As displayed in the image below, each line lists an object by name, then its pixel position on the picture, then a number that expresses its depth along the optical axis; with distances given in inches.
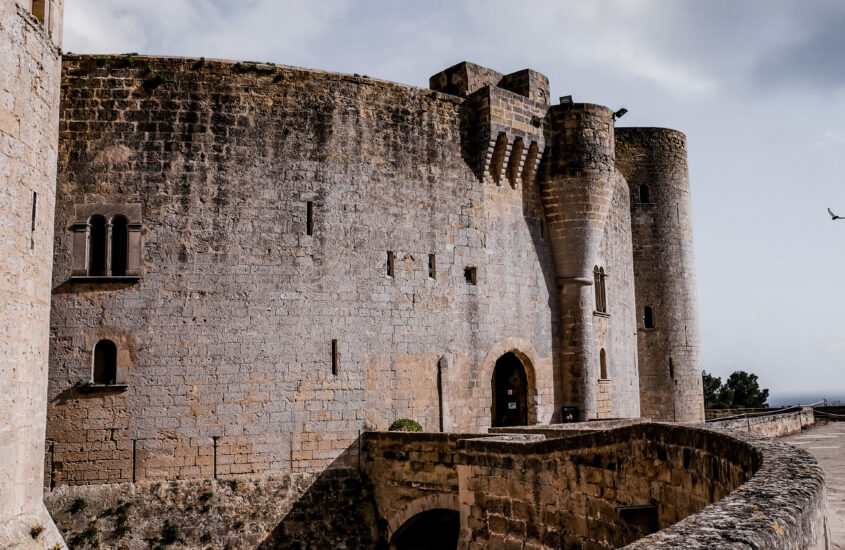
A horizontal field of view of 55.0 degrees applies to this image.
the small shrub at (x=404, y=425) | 585.9
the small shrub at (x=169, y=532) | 495.5
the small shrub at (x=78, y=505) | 490.6
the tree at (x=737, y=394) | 1888.5
